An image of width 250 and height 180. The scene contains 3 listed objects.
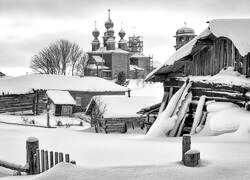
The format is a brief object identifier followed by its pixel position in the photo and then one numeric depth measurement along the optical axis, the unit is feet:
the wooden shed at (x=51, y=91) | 132.36
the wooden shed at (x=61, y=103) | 136.15
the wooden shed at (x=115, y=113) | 100.17
